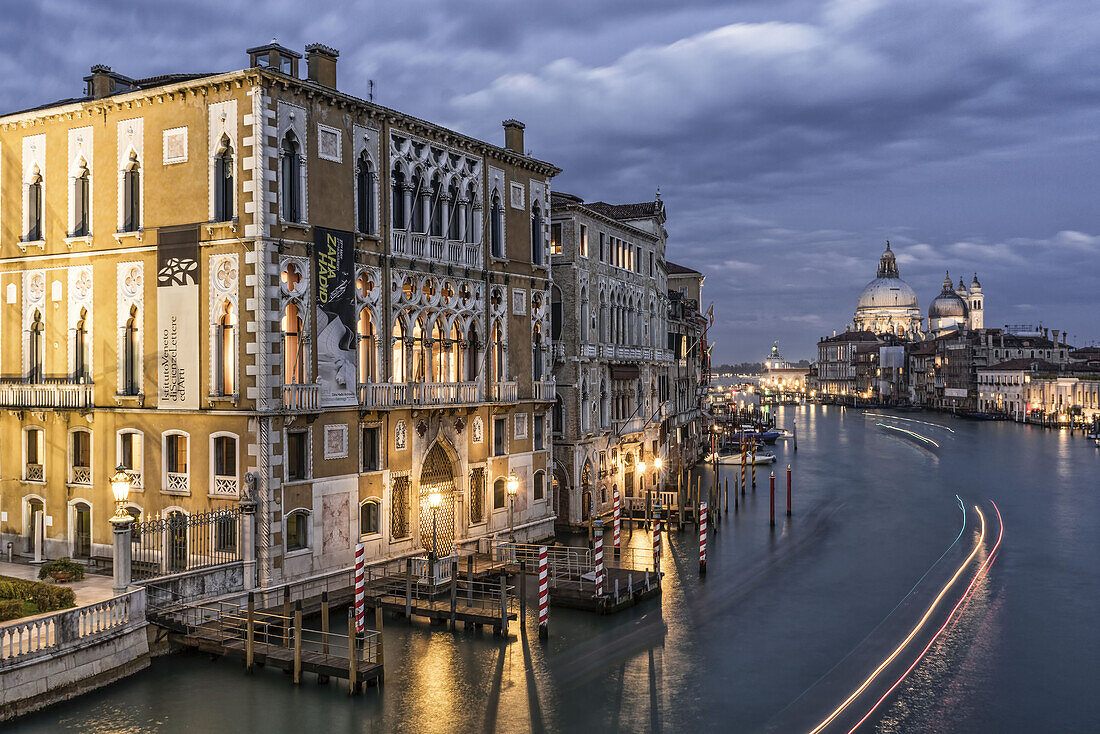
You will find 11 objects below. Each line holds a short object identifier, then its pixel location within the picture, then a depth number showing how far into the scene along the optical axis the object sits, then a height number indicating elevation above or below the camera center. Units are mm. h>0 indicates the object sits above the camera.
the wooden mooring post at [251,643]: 20125 -5346
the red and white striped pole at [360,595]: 21219 -4624
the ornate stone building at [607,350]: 37750 +1164
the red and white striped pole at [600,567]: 25547 -4903
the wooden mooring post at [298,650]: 19500 -5341
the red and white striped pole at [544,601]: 23375 -5275
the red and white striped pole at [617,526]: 31572 -4808
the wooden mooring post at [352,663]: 19078 -5459
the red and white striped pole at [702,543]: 31734 -5371
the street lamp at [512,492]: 30819 -3673
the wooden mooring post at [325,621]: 20644 -5107
